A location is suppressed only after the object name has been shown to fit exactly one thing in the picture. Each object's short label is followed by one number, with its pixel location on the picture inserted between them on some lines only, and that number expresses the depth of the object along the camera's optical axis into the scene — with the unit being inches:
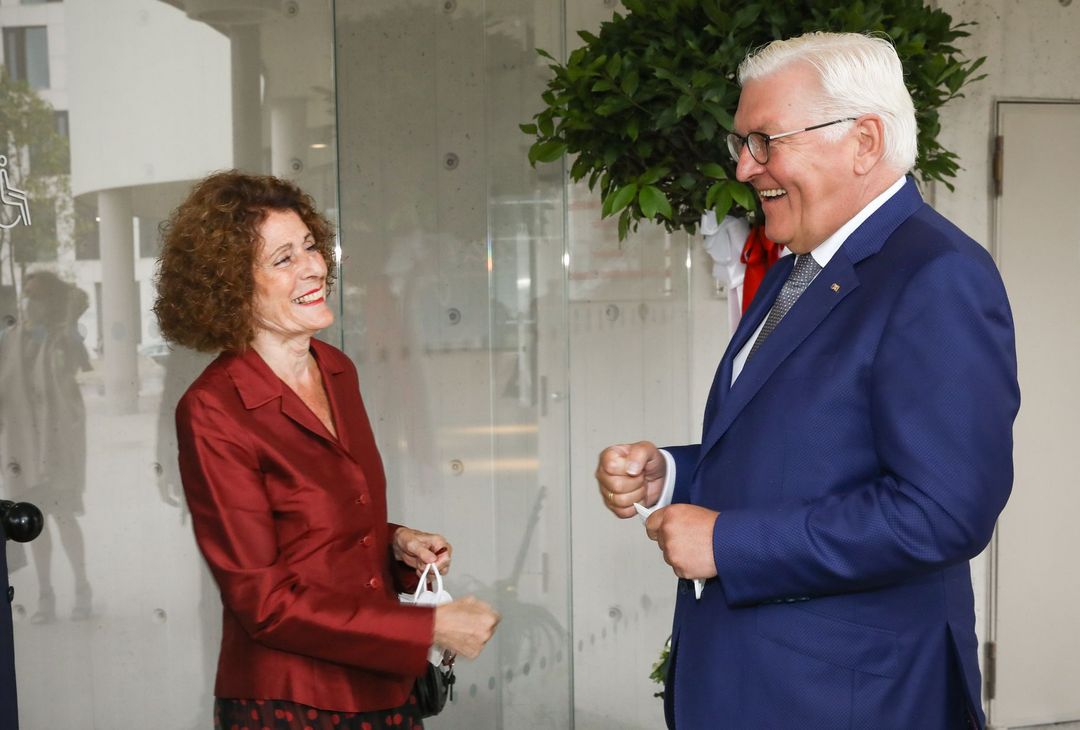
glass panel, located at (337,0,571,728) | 135.2
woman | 69.5
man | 53.2
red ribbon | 105.7
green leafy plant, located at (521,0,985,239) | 87.0
